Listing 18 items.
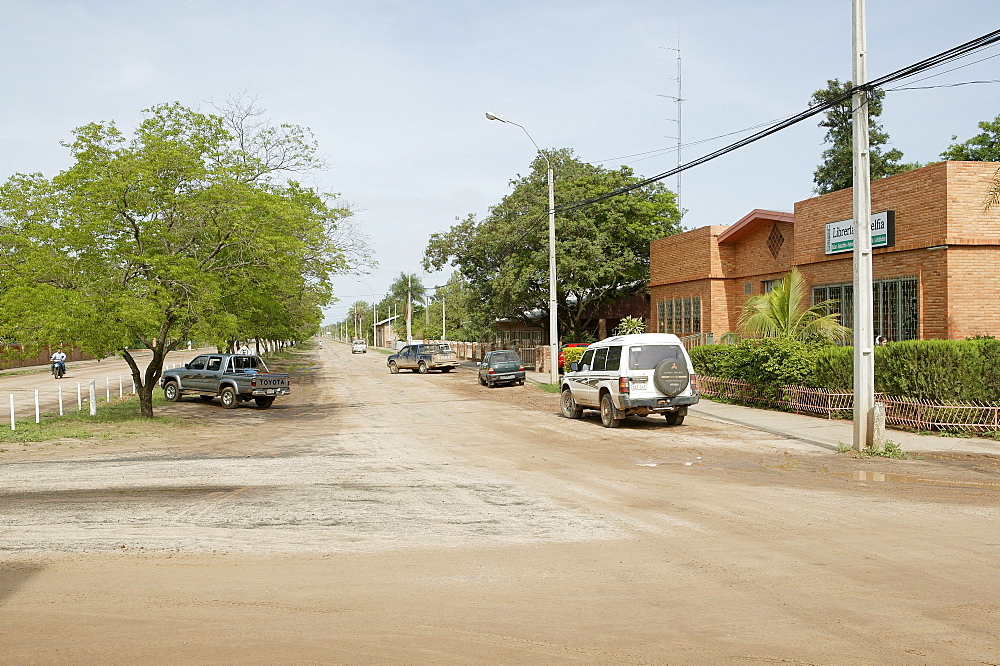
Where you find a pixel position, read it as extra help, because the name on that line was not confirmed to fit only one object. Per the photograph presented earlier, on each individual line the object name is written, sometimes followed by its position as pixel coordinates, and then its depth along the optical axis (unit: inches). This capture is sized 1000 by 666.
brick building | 746.8
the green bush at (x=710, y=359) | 900.0
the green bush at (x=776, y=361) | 739.4
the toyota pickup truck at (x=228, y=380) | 978.7
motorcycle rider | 1572.3
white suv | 665.6
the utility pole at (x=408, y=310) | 3193.9
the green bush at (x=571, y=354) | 1327.5
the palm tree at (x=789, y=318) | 771.4
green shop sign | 821.2
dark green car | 1272.1
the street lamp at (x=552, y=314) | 1161.4
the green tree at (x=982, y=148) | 1624.0
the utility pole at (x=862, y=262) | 515.5
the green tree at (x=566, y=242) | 1552.7
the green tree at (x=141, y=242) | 647.8
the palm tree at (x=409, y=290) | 3386.3
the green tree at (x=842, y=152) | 2022.6
